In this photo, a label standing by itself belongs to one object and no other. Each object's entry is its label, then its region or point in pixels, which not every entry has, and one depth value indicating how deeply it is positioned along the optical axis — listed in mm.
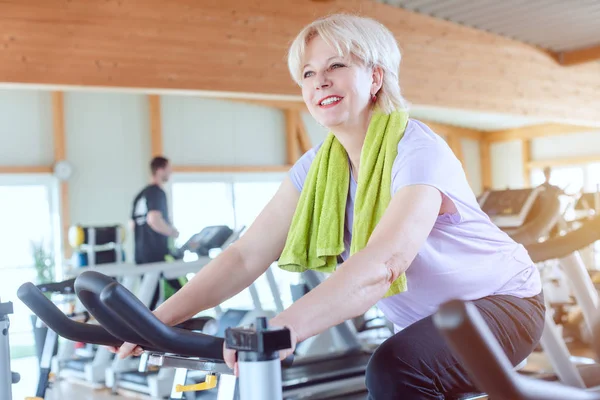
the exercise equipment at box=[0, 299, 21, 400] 1494
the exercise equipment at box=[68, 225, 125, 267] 6242
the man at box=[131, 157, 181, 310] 5734
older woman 1212
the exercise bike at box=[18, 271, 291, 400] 871
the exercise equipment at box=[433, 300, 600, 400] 649
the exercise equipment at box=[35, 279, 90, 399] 3225
